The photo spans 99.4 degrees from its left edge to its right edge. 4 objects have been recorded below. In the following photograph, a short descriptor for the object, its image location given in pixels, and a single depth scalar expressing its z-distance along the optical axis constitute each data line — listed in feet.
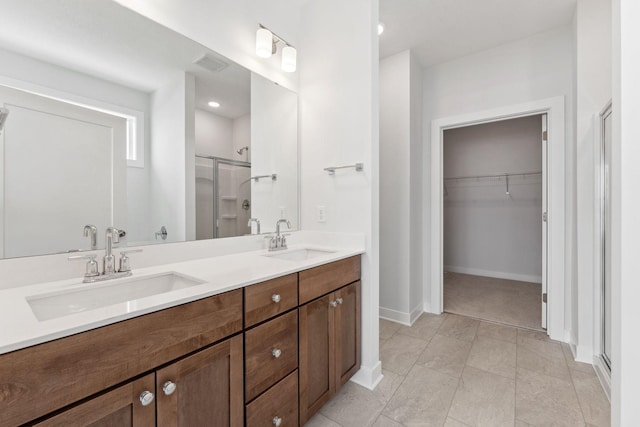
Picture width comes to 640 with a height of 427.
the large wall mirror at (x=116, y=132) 3.35
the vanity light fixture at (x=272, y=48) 6.02
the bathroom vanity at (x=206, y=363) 2.08
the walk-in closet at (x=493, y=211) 13.04
